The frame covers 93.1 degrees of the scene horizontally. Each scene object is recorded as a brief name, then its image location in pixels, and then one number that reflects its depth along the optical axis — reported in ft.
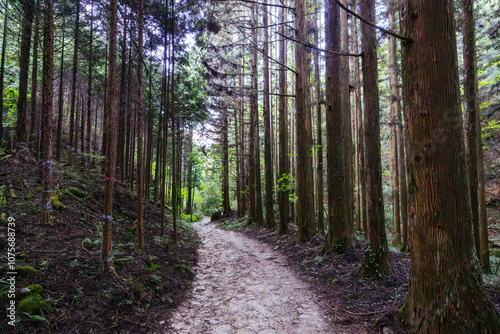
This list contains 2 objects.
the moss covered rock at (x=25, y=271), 11.44
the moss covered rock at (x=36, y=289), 10.54
